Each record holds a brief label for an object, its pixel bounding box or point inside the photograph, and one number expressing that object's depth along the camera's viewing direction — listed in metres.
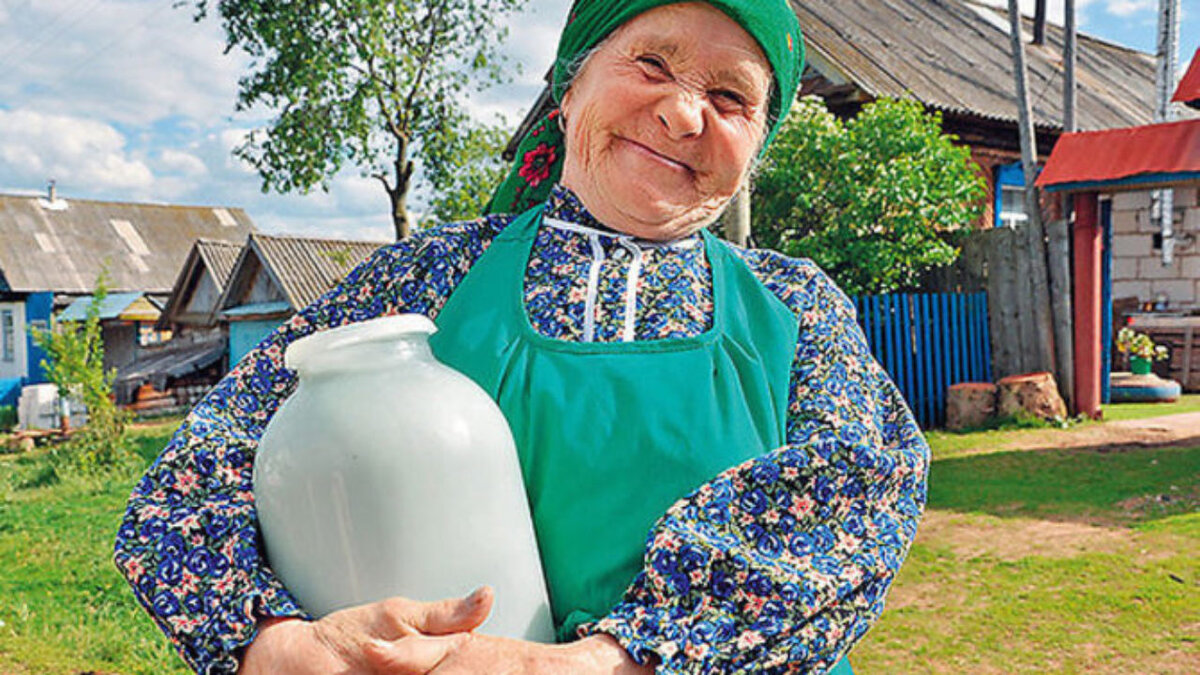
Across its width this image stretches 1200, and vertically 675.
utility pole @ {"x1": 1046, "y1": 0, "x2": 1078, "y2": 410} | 9.33
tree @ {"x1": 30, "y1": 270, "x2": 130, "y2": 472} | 11.05
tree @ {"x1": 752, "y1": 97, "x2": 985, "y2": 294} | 9.60
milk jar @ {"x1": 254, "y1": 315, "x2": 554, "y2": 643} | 1.09
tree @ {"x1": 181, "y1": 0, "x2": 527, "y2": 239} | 13.76
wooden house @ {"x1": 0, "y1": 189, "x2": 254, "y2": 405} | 24.86
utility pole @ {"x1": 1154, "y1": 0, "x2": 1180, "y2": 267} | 12.66
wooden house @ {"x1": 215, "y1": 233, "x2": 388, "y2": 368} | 17.80
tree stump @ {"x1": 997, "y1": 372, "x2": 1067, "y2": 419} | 9.12
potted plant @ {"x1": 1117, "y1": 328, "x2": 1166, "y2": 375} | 11.59
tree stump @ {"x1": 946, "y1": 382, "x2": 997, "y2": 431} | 9.34
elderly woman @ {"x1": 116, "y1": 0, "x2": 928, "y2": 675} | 1.12
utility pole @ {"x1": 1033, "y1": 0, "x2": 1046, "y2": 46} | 18.80
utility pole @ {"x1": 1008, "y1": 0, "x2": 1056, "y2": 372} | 9.45
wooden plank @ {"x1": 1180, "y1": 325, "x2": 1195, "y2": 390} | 11.92
